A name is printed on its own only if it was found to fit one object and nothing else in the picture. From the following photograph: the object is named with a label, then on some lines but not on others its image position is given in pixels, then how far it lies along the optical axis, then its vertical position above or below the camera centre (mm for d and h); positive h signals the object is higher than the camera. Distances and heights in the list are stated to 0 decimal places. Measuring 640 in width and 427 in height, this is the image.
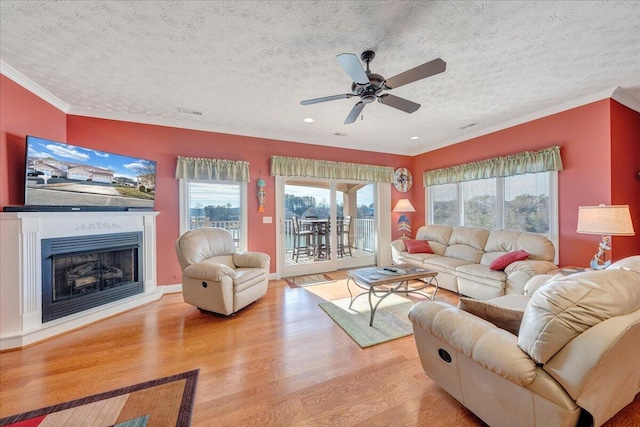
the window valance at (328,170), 4593 +888
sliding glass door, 4879 -248
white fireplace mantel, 2330 -572
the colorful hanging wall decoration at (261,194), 4438 +362
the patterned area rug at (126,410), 1506 -1253
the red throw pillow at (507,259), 3195 -612
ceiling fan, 1805 +1086
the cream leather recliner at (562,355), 1051 -673
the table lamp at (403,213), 5402 -18
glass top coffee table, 2783 -748
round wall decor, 5750 +780
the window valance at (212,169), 3914 +751
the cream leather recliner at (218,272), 2881 -734
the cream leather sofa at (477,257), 3061 -694
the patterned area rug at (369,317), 2488 -1226
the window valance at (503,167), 3459 +740
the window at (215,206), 4075 +148
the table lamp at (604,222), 2436 -115
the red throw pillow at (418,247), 4535 -637
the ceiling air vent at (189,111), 3452 +1472
